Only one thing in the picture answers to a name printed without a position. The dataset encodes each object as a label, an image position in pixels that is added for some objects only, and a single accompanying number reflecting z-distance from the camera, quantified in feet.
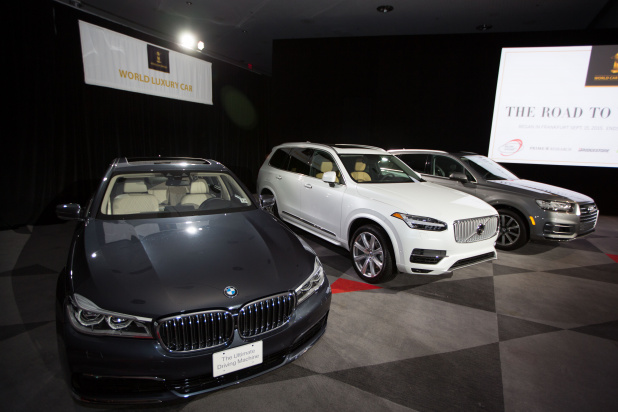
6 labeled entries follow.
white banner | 18.13
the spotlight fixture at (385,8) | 21.86
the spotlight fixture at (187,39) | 29.06
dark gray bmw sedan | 4.60
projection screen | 21.02
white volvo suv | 9.47
